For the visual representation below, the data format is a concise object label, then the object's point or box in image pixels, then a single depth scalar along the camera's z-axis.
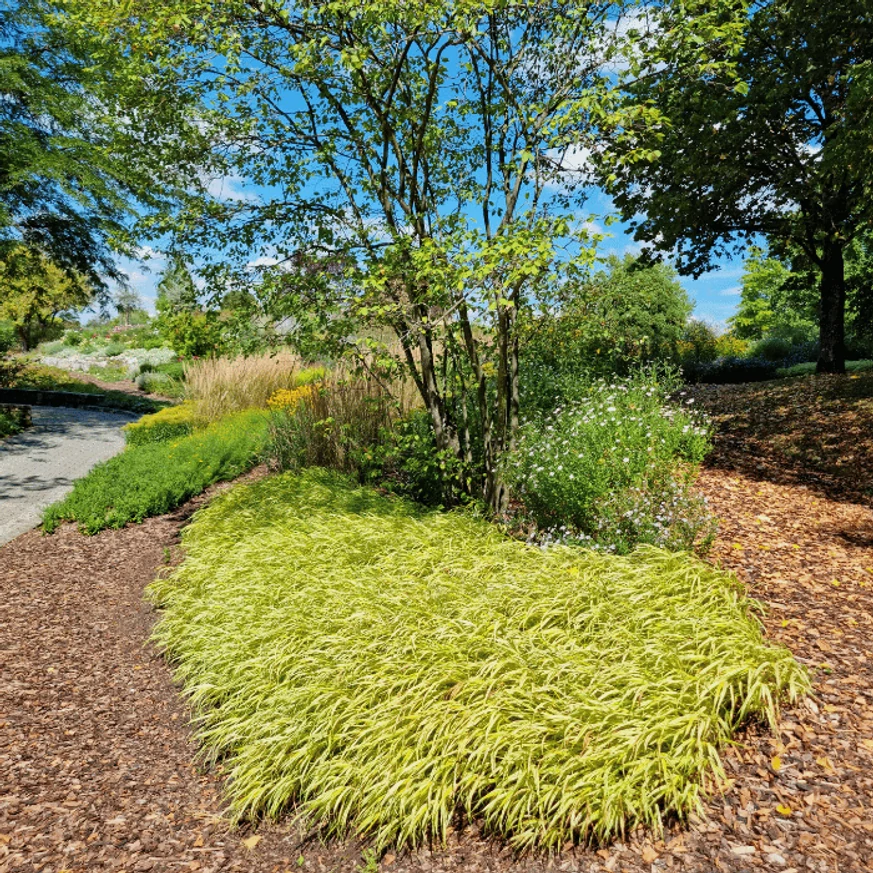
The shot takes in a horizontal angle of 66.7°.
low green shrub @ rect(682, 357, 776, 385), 16.17
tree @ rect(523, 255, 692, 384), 5.79
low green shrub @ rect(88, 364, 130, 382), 22.89
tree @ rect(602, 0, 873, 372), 8.70
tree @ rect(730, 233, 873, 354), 14.27
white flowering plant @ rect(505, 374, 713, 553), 4.71
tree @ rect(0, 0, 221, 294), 12.00
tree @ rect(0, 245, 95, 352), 24.06
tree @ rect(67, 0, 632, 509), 4.35
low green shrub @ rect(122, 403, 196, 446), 10.09
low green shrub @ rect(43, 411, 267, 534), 6.59
